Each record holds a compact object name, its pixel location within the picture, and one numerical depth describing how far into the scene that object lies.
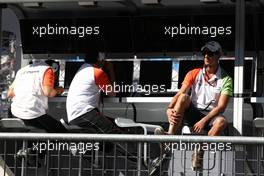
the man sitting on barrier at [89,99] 16.53
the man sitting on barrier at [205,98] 15.21
